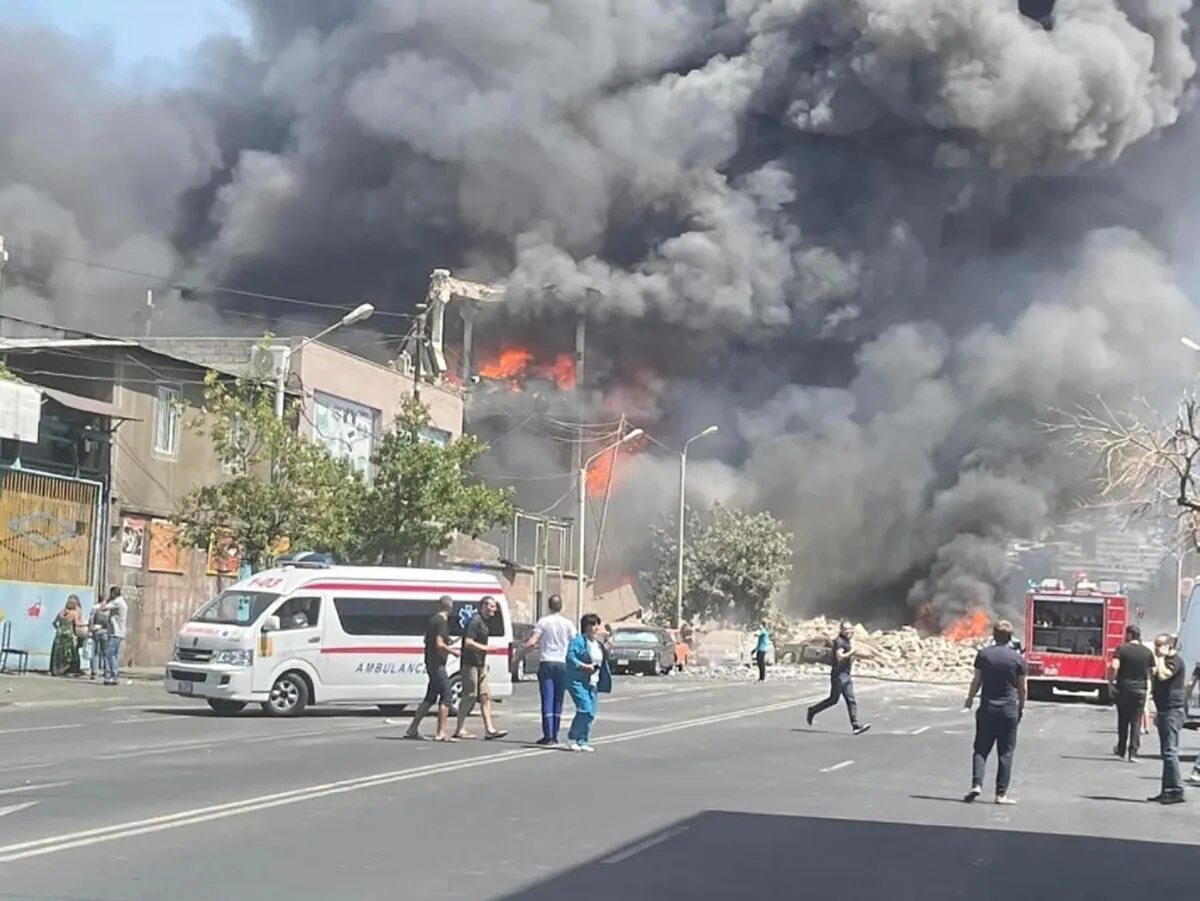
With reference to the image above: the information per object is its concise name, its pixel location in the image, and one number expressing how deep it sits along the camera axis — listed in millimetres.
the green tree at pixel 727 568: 61656
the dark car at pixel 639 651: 44750
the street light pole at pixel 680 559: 54594
